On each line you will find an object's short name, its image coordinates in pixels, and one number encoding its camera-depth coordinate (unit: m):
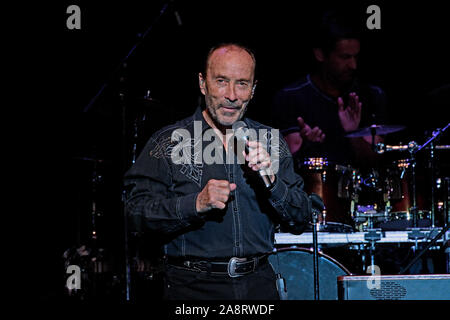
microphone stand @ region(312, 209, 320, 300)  7.43
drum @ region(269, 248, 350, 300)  8.84
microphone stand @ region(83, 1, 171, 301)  9.12
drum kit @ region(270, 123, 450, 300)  10.90
